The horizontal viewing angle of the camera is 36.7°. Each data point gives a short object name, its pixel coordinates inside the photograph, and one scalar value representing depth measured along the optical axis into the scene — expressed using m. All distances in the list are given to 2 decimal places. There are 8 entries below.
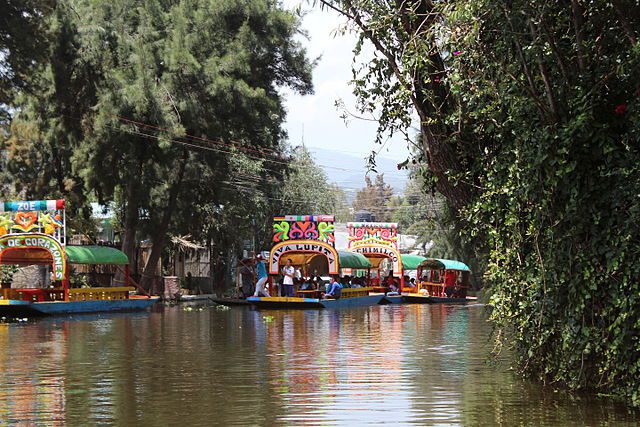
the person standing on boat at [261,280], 36.59
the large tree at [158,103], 37.31
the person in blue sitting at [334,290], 36.59
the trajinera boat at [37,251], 29.25
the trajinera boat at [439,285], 44.34
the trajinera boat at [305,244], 36.22
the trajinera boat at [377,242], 47.66
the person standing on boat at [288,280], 36.69
